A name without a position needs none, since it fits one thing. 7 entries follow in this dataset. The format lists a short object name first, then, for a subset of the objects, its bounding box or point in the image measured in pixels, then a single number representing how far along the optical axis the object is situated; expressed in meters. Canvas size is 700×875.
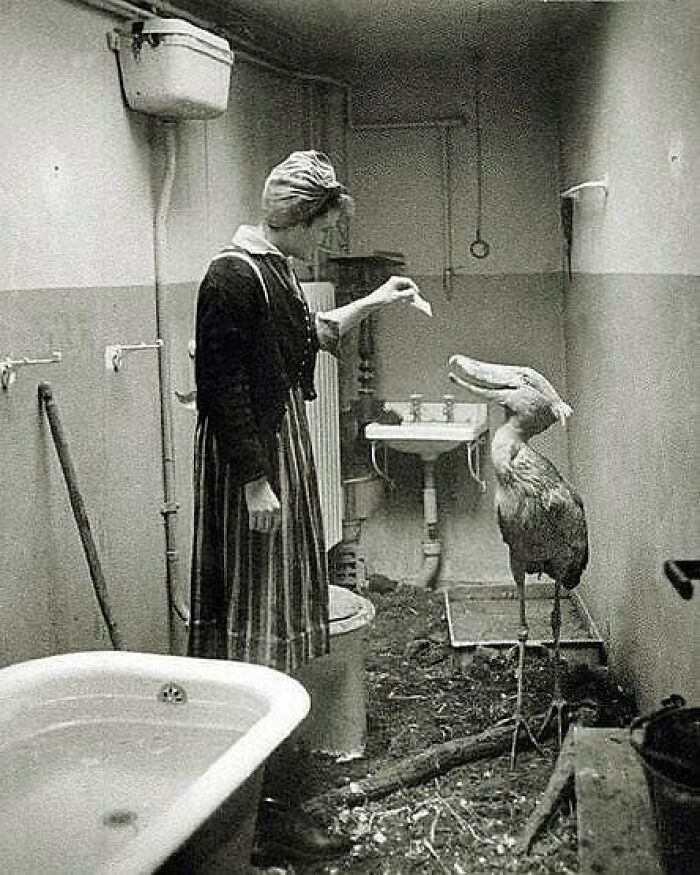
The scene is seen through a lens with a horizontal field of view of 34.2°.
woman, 1.80
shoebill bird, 1.99
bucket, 1.25
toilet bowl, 2.01
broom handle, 1.85
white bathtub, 1.55
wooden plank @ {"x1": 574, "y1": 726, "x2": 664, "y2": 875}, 1.41
